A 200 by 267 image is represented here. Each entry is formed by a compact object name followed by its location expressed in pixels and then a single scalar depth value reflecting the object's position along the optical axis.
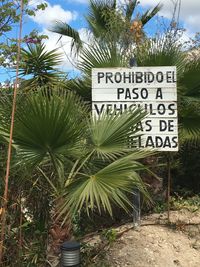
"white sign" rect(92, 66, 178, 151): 5.39
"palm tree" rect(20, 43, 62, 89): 6.52
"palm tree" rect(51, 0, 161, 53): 9.06
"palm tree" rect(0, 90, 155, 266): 4.09
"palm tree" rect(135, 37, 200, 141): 6.22
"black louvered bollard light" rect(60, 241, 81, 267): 4.27
